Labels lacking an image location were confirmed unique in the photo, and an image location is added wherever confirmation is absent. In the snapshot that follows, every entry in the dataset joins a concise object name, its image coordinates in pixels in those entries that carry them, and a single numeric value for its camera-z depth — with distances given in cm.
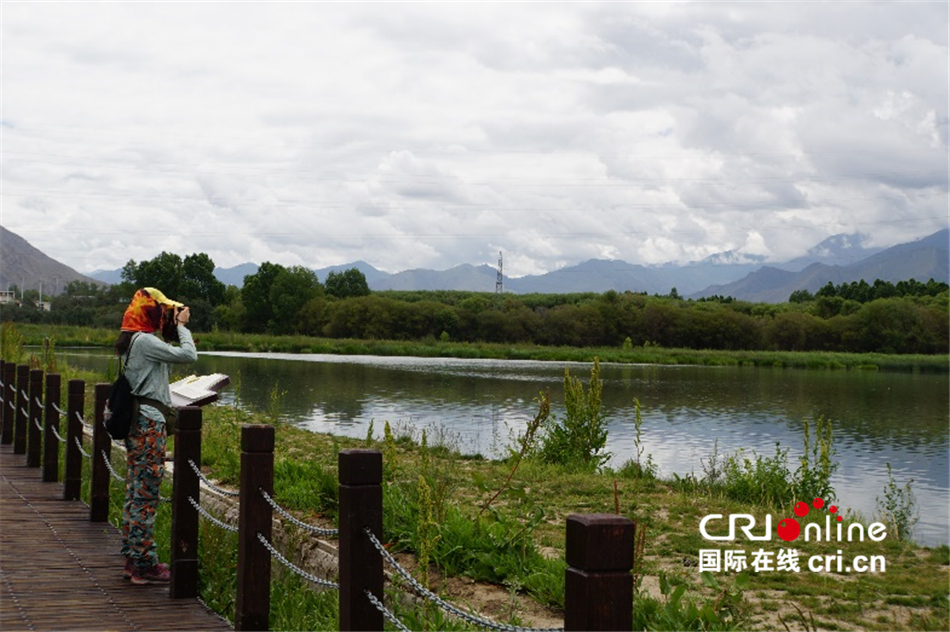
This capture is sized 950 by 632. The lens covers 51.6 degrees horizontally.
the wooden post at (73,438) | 970
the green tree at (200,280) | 9569
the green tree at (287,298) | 9000
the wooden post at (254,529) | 546
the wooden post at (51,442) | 1107
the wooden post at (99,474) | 877
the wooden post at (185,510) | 643
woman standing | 671
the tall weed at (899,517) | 1055
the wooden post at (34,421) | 1209
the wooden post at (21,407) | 1288
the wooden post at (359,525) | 421
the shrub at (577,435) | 1349
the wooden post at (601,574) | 265
